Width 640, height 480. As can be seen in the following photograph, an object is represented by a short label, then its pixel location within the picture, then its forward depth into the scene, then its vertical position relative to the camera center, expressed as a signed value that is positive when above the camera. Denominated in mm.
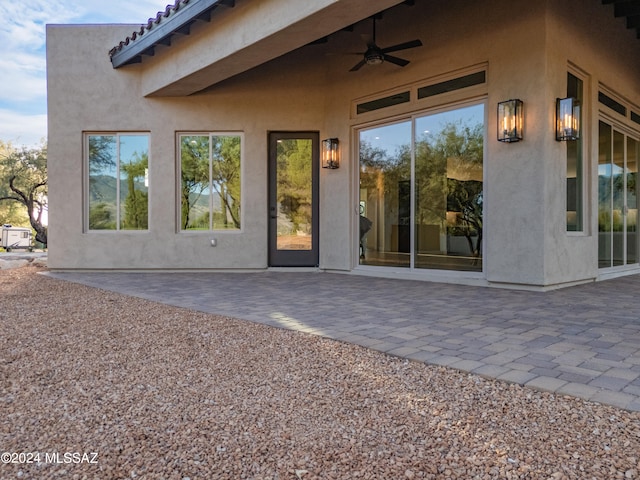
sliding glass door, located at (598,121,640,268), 6551 +519
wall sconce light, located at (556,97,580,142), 4957 +1242
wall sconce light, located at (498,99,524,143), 5016 +1235
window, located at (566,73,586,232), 5531 +707
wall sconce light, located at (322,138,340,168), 7062 +1238
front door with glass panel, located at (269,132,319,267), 7492 +516
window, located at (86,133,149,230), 7457 +856
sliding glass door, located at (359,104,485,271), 5684 +550
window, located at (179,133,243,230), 7457 +902
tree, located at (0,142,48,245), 22266 +3197
